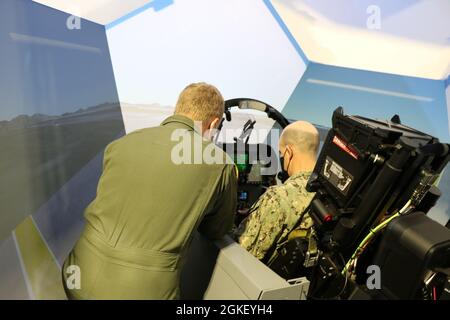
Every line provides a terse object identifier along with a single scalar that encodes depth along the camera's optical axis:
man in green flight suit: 0.98
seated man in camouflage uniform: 1.27
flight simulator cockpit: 0.83
